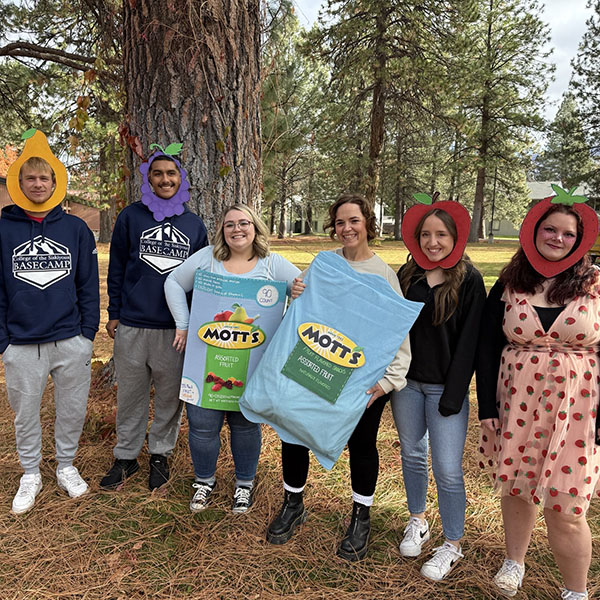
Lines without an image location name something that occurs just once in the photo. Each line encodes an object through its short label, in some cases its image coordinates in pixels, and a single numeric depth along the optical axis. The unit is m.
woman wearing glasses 2.70
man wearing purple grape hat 2.90
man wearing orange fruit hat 2.77
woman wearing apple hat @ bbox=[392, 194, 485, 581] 2.35
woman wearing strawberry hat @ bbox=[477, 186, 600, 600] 2.11
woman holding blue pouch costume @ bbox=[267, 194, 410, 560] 2.50
